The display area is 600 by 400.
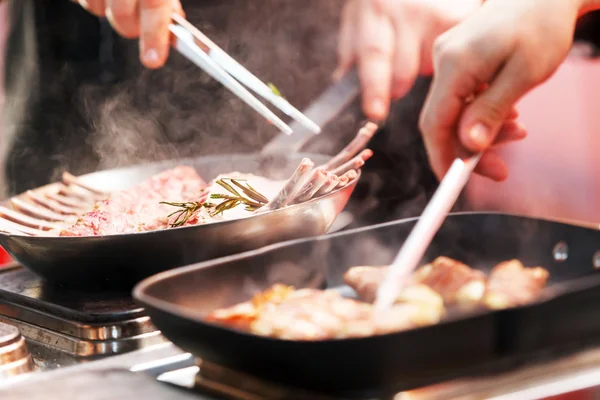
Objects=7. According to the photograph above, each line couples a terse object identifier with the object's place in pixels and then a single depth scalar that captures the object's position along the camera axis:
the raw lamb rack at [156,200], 1.18
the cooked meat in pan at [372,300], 0.99
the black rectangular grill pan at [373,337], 0.95
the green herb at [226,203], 1.19
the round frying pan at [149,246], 1.13
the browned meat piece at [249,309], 1.01
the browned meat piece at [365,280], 1.06
